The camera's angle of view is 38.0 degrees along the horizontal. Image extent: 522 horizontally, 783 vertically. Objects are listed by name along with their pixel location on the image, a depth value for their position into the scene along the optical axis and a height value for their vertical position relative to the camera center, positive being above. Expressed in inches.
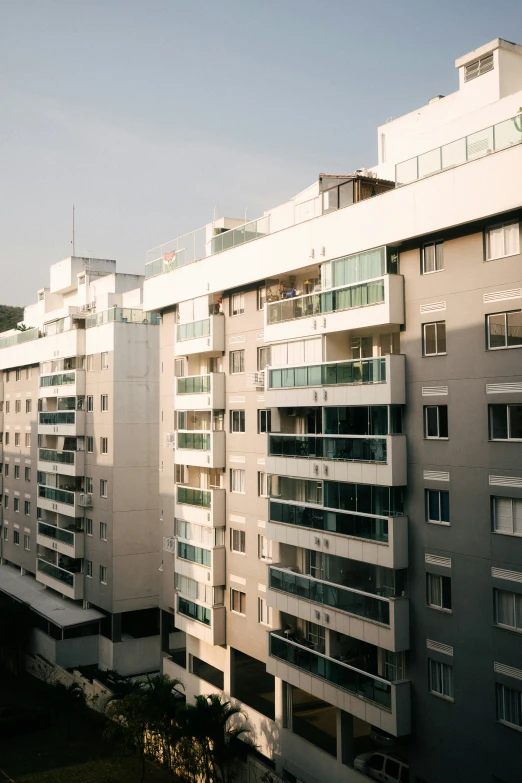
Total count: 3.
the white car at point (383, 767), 988.6 -443.2
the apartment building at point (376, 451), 844.6 -21.3
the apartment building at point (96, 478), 1822.1 -104.1
